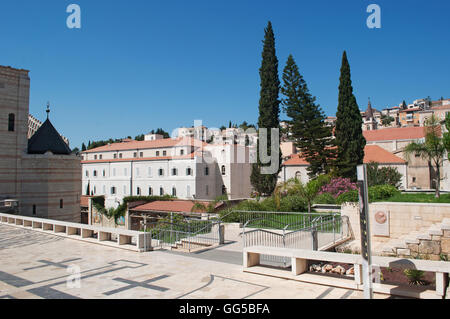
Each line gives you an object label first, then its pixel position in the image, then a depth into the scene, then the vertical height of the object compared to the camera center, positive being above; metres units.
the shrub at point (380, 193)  17.51 -0.99
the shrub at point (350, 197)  16.50 -1.15
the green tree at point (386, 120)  126.81 +21.56
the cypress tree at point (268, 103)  32.66 +7.28
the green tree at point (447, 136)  16.92 +2.00
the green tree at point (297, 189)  19.72 -0.87
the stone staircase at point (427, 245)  11.71 -2.62
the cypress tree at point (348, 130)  30.56 +4.25
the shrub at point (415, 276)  7.04 -2.22
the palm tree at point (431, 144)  18.95 +1.79
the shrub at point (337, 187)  25.14 -0.95
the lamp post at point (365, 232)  4.64 -0.82
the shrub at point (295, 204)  21.92 -1.97
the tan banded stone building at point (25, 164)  27.81 +1.04
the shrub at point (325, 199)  22.75 -1.70
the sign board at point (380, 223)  14.23 -2.13
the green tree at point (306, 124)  35.16 +5.75
